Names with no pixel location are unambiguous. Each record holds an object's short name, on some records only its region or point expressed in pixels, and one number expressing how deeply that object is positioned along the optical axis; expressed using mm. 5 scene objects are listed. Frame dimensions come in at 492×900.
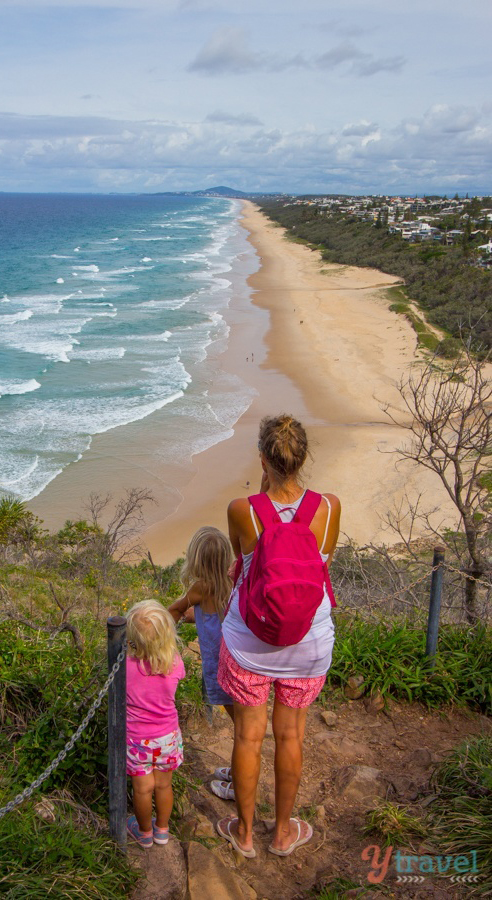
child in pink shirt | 2881
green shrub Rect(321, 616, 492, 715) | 4168
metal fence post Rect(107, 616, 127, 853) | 2562
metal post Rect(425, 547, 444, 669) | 4059
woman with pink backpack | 2586
